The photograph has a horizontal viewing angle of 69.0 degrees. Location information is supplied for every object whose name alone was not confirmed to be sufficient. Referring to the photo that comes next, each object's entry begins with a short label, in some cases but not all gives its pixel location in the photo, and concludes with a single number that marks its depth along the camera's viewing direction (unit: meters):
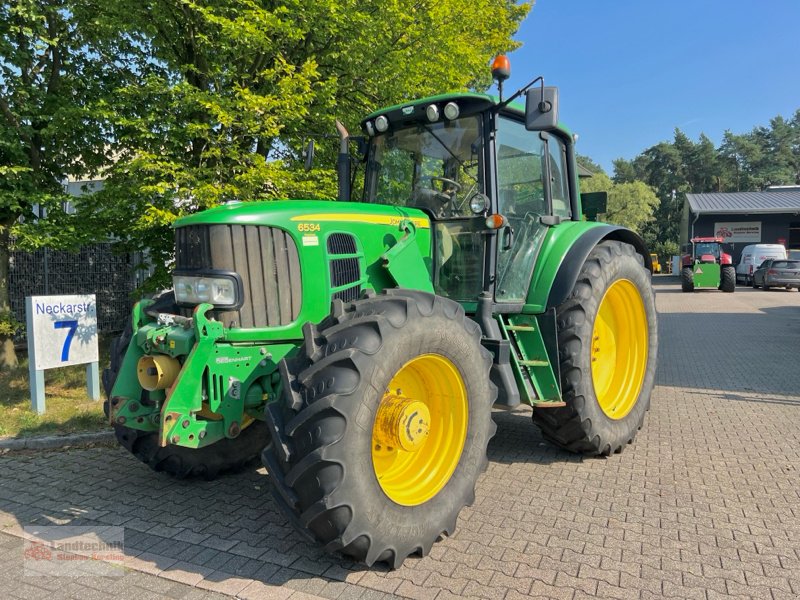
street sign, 6.01
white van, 28.25
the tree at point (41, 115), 6.73
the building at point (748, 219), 34.50
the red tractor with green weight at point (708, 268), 24.52
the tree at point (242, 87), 6.59
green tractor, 2.79
